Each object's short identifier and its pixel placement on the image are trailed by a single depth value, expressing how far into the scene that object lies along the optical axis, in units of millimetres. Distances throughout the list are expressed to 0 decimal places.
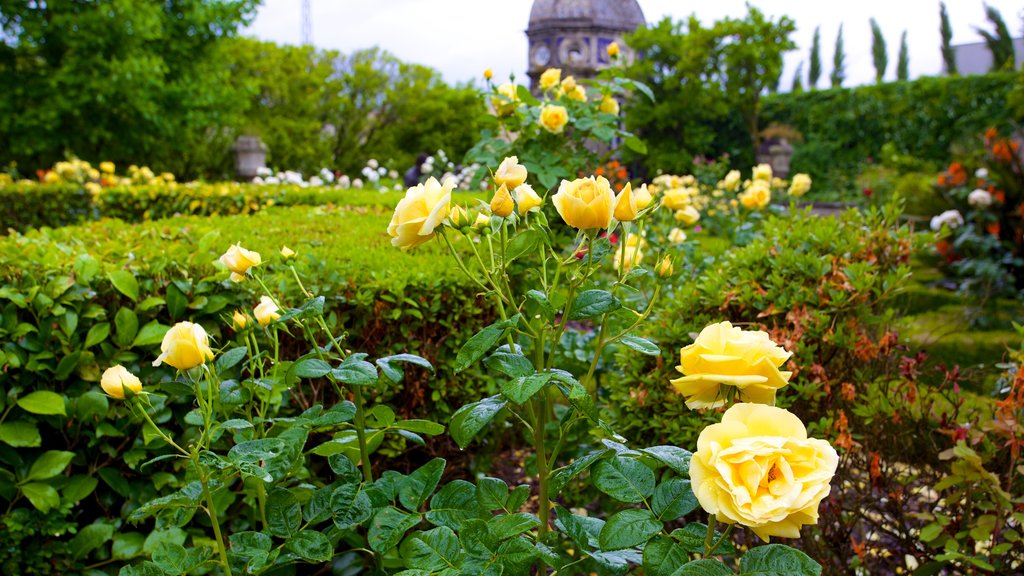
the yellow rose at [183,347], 1230
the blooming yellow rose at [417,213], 1149
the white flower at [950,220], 5656
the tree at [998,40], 23078
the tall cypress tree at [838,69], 31953
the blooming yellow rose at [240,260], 1419
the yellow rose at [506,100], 3139
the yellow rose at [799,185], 4145
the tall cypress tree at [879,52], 30938
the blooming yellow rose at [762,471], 866
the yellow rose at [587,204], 1060
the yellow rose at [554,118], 2791
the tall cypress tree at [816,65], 31859
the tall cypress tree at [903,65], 30967
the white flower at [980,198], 5820
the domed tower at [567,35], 15945
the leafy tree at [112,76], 11062
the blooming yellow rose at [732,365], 984
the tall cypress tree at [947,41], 28422
